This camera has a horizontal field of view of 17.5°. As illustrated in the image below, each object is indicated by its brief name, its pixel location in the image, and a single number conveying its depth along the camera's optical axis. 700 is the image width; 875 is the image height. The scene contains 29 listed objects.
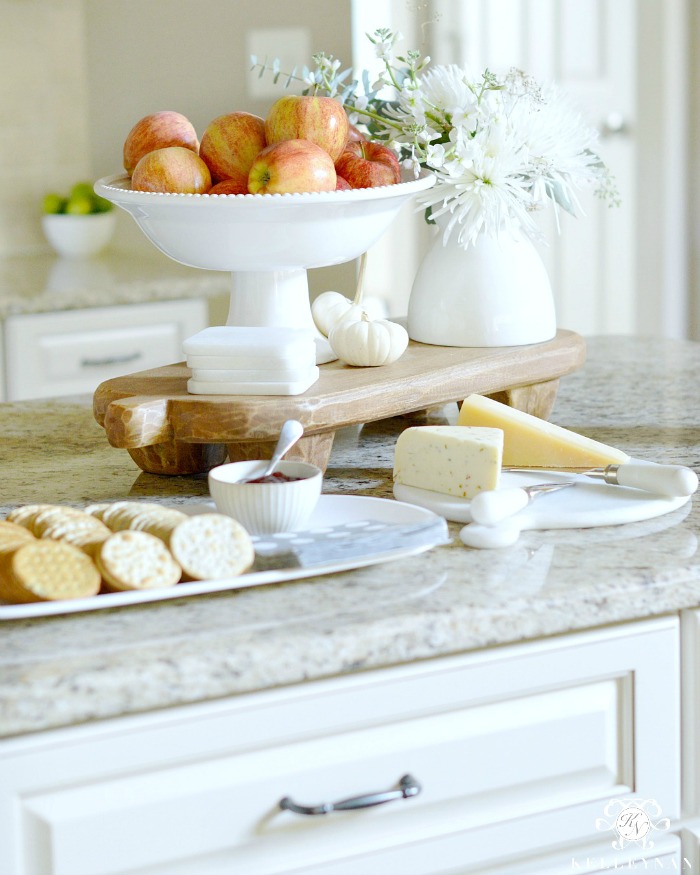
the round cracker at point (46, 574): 1.68
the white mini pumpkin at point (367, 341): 2.04
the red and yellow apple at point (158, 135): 2.04
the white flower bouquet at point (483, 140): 2.06
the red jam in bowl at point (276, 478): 1.83
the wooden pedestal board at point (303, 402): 1.93
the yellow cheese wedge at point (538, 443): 1.96
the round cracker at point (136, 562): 1.70
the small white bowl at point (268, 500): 1.80
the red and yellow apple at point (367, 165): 2.02
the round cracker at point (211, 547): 1.72
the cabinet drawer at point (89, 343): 3.54
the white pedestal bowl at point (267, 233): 1.96
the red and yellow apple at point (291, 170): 1.95
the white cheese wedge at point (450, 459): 1.89
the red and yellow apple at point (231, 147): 2.02
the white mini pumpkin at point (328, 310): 2.13
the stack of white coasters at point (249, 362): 1.94
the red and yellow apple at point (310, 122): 2.01
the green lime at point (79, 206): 4.40
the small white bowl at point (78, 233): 4.37
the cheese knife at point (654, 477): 1.88
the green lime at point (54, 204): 4.45
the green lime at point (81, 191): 4.44
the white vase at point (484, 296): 2.15
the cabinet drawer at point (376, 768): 1.65
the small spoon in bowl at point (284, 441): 1.83
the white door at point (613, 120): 5.23
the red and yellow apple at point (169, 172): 1.98
